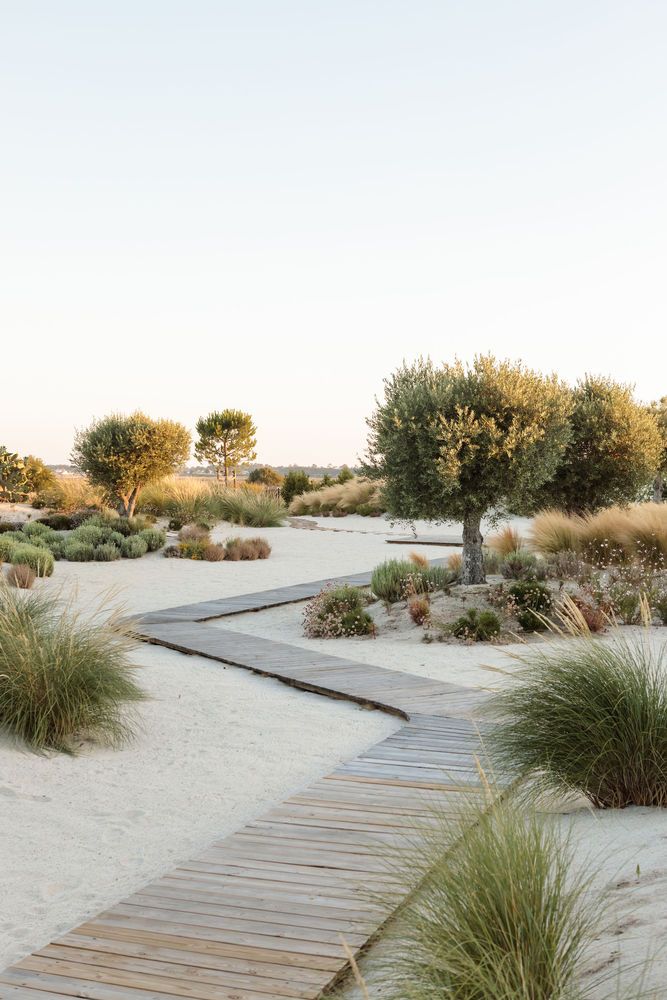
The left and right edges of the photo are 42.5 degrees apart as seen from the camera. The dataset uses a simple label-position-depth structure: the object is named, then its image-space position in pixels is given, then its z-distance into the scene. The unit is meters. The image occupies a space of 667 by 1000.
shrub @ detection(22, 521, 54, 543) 20.00
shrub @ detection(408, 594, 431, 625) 10.48
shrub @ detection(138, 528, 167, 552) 19.81
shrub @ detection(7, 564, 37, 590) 13.74
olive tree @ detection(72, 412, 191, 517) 23.11
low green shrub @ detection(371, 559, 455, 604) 11.68
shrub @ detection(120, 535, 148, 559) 18.86
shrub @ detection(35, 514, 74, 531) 22.59
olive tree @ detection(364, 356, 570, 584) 10.66
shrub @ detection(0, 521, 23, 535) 20.84
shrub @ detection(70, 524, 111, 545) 19.31
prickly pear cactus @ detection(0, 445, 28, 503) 27.09
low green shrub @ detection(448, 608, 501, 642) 9.80
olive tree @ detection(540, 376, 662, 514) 15.98
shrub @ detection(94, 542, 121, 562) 18.39
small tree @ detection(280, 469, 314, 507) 36.97
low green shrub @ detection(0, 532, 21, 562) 16.84
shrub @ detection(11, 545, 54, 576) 15.51
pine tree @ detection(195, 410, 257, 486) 37.59
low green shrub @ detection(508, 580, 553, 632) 9.92
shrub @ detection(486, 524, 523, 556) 14.59
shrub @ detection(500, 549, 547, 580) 11.49
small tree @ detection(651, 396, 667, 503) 22.75
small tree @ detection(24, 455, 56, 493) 30.59
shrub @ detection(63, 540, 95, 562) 18.28
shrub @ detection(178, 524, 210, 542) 20.33
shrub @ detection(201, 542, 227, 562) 18.88
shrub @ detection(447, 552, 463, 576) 13.34
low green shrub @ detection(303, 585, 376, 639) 10.55
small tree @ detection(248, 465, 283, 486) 42.33
